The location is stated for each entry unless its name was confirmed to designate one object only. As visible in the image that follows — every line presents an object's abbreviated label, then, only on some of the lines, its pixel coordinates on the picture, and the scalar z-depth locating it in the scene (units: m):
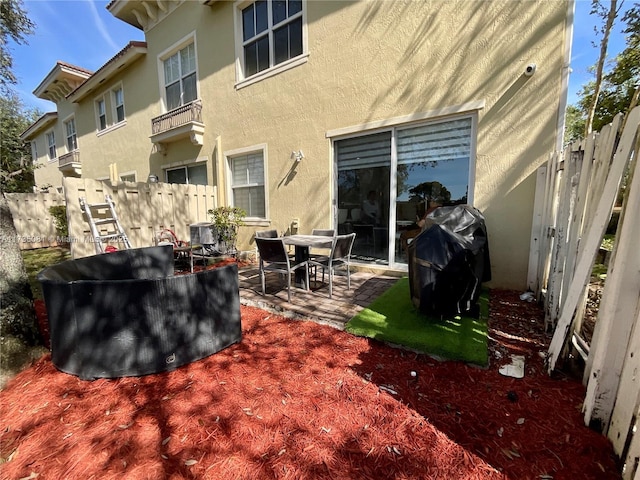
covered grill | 2.92
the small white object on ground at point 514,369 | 2.36
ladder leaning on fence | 5.64
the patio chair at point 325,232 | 5.44
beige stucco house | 4.21
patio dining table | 4.22
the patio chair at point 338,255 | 4.09
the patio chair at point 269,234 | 5.33
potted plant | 7.13
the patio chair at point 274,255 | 3.91
